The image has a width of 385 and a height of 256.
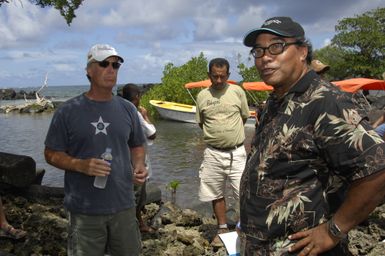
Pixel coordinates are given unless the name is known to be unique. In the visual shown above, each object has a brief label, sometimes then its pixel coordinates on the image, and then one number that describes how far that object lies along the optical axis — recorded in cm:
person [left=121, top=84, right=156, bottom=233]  554
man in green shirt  582
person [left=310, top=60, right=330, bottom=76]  496
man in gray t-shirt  336
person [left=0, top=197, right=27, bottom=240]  555
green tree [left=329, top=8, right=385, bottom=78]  4878
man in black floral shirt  190
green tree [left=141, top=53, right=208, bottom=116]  3378
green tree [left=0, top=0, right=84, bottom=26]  654
